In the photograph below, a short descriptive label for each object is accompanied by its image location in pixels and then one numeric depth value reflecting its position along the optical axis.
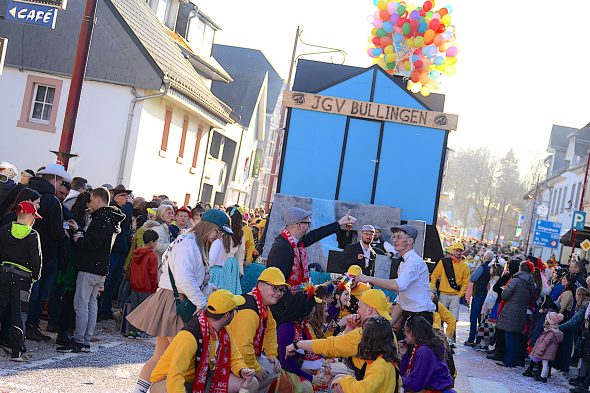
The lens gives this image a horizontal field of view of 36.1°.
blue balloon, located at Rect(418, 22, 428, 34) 15.84
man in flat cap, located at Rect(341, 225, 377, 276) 11.88
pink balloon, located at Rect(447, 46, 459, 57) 15.94
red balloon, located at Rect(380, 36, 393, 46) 16.36
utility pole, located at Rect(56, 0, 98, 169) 13.96
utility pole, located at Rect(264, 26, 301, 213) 34.06
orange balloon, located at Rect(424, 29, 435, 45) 15.75
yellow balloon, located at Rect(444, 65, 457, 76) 15.93
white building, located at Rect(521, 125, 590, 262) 52.59
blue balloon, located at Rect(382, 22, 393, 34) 16.23
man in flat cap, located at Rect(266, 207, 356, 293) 8.68
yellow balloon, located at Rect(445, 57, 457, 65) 15.94
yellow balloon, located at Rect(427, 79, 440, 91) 15.52
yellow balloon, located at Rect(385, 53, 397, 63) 16.14
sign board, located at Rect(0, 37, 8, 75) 15.65
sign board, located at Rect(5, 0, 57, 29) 13.47
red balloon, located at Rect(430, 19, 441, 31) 15.83
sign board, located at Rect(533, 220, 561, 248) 43.81
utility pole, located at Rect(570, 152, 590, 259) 26.91
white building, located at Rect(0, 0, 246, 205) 26.64
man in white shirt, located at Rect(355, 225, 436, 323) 9.41
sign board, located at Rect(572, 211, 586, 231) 31.29
